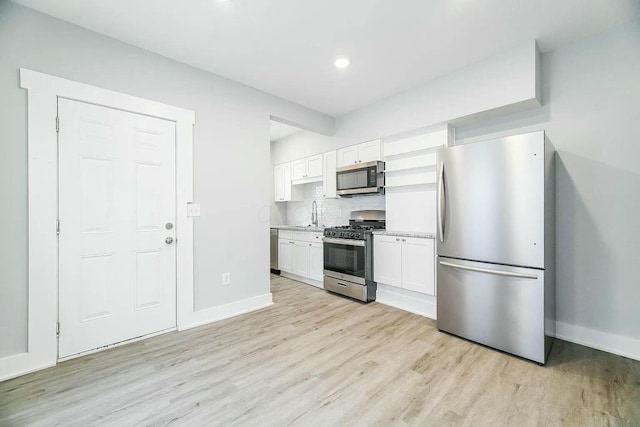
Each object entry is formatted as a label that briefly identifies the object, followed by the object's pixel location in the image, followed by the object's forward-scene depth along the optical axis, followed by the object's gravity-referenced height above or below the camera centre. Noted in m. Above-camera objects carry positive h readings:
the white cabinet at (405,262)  3.03 -0.58
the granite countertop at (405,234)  3.05 -0.23
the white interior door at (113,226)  2.16 -0.10
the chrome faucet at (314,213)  5.23 +0.03
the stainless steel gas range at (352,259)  3.54 -0.61
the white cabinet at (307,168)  4.72 +0.88
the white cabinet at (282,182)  5.44 +0.69
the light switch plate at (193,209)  2.78 +0.06
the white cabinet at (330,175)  4.40 +0.67
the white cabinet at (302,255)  4.22 -0.67
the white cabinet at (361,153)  3.76 +0.93
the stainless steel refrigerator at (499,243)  2.10 -0.24
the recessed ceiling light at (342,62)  2.69 +1.57
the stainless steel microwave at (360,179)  3.73 +0.53
